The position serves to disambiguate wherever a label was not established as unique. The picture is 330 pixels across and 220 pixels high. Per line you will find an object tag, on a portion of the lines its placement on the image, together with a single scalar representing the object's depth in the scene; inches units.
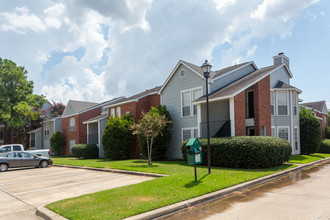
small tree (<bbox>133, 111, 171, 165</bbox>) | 635.5
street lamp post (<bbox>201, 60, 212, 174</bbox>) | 431.5
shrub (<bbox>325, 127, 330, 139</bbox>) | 1284.9
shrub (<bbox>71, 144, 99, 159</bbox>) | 994.7
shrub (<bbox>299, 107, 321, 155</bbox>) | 832.9
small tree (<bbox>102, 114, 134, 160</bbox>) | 832.9
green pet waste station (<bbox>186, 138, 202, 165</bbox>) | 356.2
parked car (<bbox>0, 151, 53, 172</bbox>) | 649.8
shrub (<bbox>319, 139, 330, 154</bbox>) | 974.5
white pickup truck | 826.2
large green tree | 1219.9
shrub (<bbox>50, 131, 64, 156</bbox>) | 1293.1
